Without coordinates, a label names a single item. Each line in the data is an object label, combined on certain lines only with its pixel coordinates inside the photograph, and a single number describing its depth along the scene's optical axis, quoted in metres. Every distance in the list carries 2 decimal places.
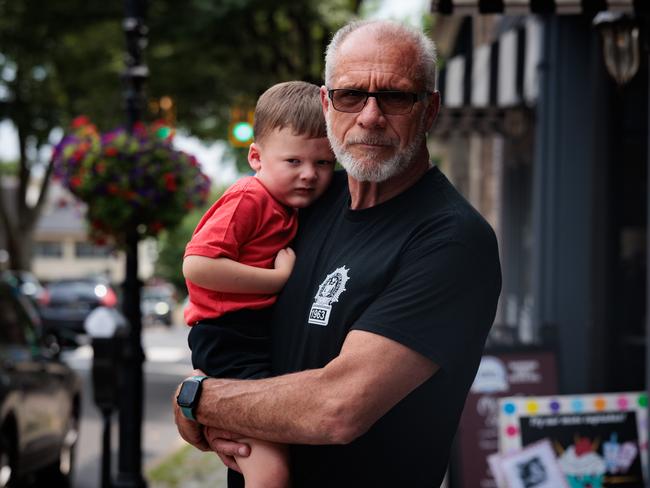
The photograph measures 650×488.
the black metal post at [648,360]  5.01
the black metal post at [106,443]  7.68
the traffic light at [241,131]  11.72
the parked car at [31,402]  7.18
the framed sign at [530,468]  5.75
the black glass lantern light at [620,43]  5.33
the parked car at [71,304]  24.83
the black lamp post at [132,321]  7.76
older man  2.22
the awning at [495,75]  8.91
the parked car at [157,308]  36.97
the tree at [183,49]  13.71
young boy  2.61
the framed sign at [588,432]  5.83
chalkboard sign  6.16
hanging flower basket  7.75
